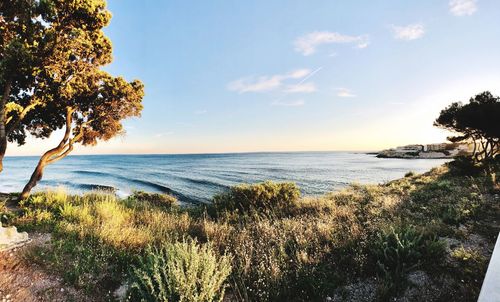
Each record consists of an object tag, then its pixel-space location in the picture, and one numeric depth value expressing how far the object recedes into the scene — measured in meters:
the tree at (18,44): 8.11
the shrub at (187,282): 3.76
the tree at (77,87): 9.36
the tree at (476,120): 23.48
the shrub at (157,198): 20.30
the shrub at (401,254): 4.50
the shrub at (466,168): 19.09
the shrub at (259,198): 13.33
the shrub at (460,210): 7.49
